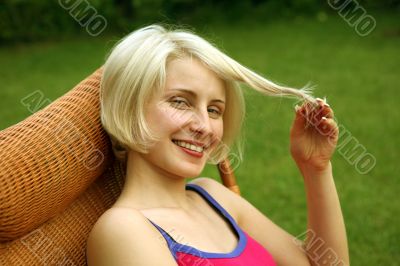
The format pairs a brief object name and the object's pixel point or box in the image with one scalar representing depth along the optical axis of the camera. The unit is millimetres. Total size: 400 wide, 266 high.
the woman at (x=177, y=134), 2333
